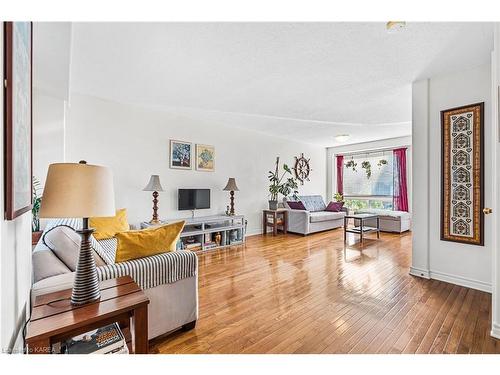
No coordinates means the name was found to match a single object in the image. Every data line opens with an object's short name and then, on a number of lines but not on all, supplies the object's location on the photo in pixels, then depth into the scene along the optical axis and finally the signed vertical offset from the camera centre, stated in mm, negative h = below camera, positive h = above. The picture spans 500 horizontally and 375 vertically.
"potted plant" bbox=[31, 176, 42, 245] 2445 -311
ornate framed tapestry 2482 +171
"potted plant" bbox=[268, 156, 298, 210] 5562 +111
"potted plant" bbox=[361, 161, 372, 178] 6898 +648
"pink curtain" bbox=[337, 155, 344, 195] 7418 +510
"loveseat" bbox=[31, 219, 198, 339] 1418 -536
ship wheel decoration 6555 +579
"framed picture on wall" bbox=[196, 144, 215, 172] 4543 +593
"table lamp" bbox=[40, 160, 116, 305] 1068 -56
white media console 3971 -740
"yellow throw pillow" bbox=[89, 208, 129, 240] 2928 -457
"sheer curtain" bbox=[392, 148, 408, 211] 6160 +211
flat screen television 4230 -178
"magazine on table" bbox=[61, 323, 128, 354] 1135 -739
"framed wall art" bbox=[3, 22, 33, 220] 827 +274
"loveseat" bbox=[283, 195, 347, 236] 5293 -637
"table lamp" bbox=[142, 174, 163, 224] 3668 +9
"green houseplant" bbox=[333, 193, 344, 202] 6859 -203
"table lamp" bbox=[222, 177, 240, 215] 4629 +40
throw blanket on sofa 1527 -524
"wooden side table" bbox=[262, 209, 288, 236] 5492 -690
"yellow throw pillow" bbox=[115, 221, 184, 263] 1609 -363
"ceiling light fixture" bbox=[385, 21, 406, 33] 1761 +1212
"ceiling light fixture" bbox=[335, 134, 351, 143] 5098 +1107
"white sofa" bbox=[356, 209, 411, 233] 5409 -685
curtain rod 6347 +1089
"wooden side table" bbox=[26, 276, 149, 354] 977 -566
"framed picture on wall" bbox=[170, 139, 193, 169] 4219 +607
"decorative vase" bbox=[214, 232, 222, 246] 4316 -866
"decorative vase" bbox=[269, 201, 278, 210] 5445 -347
